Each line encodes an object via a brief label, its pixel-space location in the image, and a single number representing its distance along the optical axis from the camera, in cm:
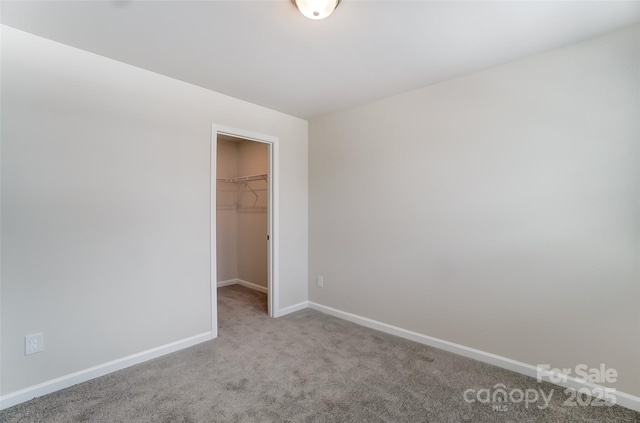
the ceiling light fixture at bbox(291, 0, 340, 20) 157
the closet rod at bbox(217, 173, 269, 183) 443
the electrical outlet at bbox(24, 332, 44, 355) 195
